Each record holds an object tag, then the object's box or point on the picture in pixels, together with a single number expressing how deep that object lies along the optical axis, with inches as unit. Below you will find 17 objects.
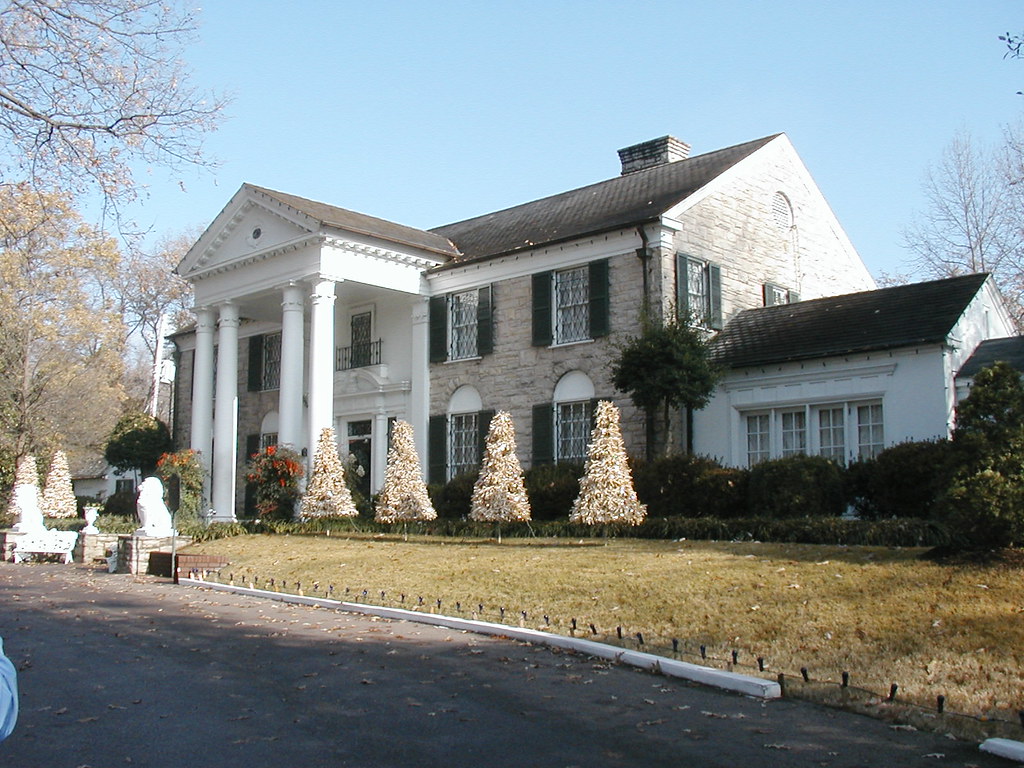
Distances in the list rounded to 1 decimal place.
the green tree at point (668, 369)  730.8
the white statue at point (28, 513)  876.6
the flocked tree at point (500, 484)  704.4
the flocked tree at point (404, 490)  813.9
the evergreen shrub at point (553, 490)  778.8
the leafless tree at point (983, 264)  1227.9
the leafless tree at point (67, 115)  388.5
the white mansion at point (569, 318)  739.4
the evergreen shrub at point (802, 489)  606.2
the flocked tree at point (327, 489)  886.4
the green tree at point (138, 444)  1282.0
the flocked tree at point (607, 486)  650.8
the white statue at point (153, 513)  748.6
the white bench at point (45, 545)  858.8
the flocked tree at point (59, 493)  1208.2
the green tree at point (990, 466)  397.1
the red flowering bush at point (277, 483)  928.9
